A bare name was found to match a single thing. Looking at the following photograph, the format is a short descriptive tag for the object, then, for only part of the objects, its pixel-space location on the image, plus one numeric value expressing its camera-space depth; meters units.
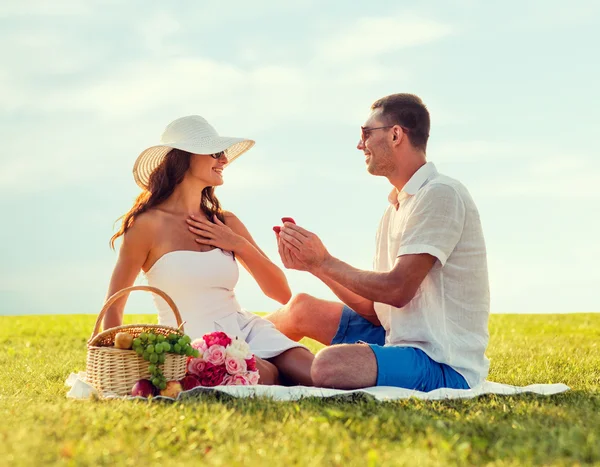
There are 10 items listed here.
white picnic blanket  4.65
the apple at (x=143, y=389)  4.69
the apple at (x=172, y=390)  4.68
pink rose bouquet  4.90
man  4.92
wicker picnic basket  4.81
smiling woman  5.55
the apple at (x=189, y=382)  4.95
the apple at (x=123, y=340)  4.74
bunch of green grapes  4.69
